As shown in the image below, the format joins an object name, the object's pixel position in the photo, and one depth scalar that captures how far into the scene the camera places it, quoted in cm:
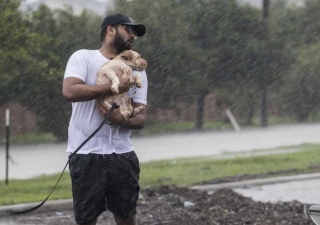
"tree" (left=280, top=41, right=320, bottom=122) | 4175
